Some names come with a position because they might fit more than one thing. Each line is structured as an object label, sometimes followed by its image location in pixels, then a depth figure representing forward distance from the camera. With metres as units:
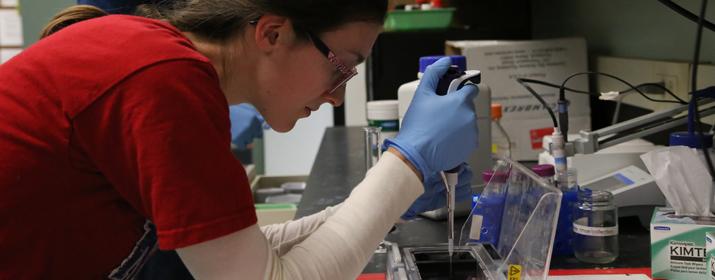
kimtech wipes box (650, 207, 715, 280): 1.05
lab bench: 1.22
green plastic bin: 2.81
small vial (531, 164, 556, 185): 1.22
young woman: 0.80
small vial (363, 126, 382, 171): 1.47
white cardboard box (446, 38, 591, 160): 2.17
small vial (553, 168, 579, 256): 1.24
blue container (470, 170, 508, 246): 1.16
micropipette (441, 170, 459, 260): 1.10
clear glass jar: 1.19
